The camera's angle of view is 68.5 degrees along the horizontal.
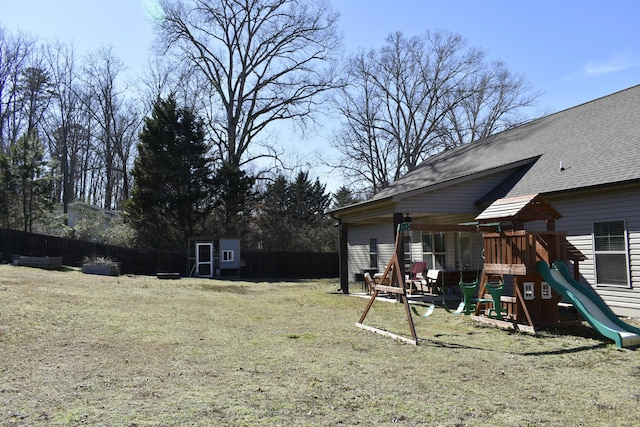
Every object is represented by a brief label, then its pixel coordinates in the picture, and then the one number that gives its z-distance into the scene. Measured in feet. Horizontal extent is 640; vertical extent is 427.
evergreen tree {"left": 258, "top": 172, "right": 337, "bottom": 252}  99.09
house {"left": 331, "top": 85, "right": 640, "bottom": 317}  32.86
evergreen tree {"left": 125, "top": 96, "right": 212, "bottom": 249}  88.53
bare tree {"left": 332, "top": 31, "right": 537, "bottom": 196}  117.39
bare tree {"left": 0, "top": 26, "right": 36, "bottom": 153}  101.71
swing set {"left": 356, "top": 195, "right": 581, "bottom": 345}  28.27
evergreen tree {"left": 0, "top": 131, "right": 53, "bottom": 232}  76.38
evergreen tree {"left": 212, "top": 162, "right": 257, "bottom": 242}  93.61
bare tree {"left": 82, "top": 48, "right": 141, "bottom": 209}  116.37
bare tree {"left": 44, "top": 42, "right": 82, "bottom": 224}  111.45
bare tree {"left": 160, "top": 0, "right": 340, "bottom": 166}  102.83
